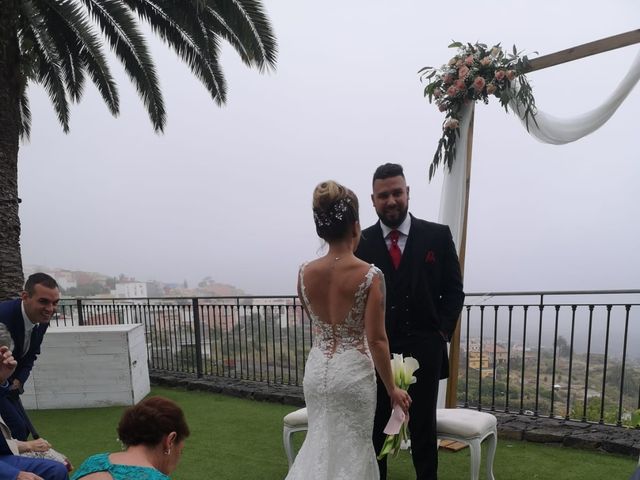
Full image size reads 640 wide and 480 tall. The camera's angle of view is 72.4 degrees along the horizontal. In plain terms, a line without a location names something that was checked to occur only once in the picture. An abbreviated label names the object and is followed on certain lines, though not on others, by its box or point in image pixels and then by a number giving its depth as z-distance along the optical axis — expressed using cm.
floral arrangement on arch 326
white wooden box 505
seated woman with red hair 126
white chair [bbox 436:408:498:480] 251
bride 195
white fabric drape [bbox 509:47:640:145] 321
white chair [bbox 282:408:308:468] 291
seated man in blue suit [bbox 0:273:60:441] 286
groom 246
